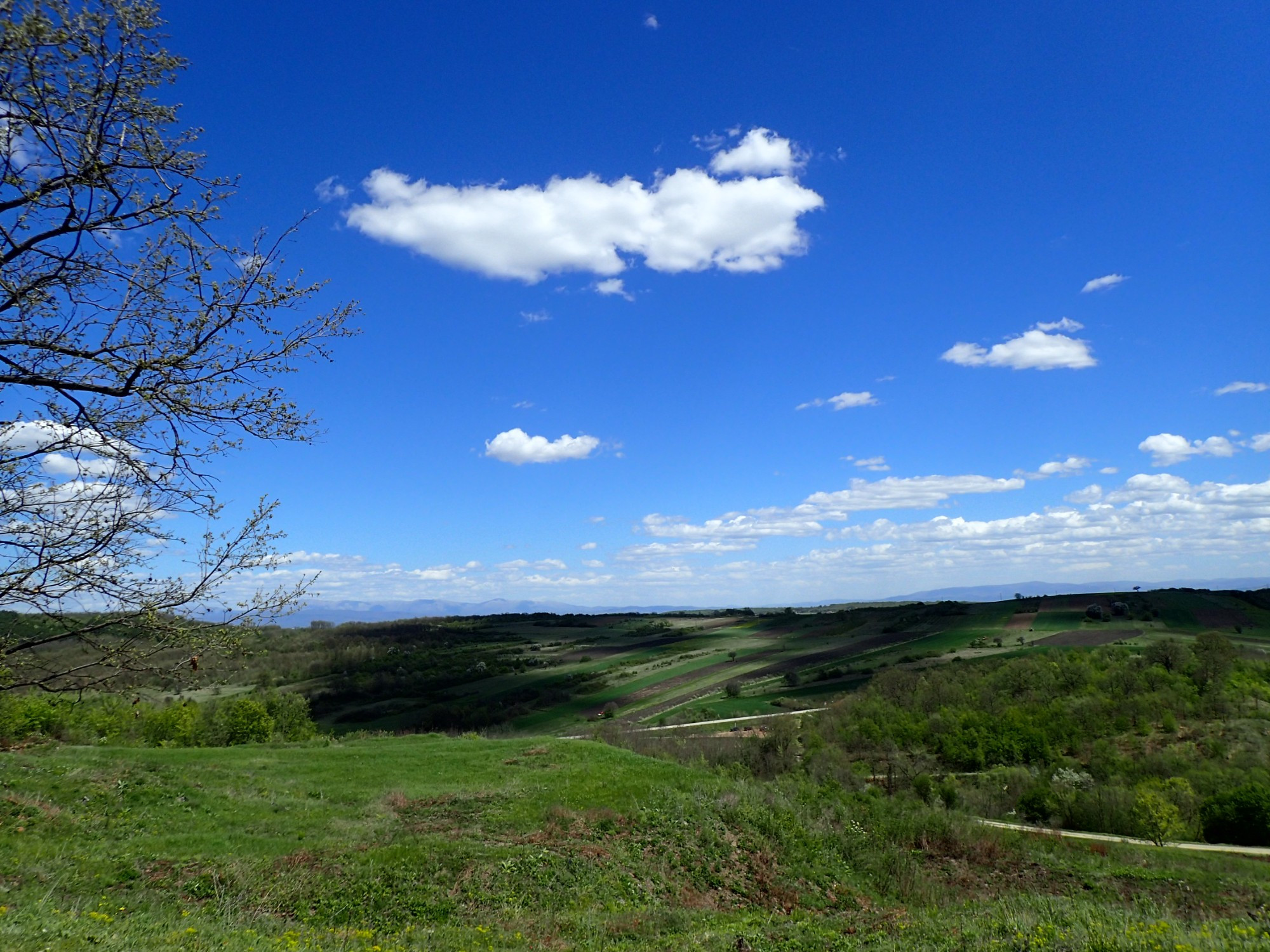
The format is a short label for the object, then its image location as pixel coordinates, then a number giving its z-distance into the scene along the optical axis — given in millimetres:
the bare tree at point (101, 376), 6430
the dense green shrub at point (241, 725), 62656
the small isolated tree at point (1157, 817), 43281
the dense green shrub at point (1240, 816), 43031
